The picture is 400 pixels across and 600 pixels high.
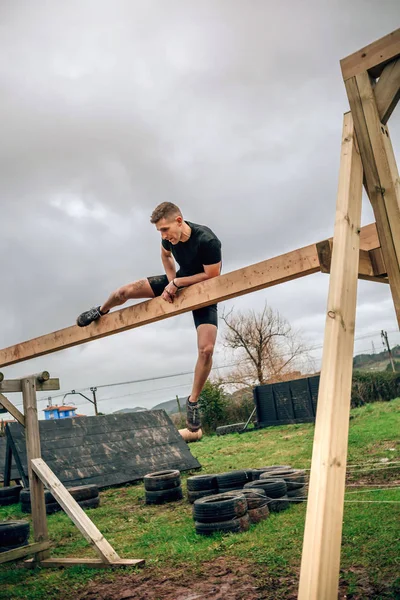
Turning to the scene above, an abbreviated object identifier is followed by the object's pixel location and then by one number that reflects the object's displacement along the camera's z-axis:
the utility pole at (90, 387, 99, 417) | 31.03
